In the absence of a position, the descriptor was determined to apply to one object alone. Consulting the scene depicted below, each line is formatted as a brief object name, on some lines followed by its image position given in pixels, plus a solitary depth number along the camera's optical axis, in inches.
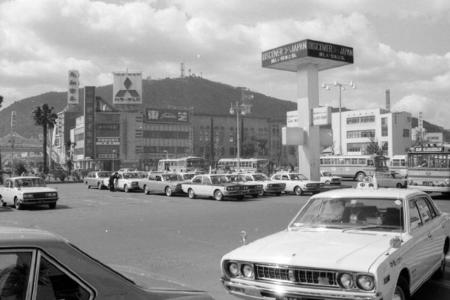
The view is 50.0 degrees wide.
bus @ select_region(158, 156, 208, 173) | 2573.3
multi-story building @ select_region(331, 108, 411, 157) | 3880.4
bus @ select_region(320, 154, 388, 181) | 1979.6
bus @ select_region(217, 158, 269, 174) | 2579.0
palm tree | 3110.2
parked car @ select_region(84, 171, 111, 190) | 1551.4
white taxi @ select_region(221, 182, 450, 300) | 196.9
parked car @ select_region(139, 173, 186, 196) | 1221.3
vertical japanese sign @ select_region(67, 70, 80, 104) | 4013.3
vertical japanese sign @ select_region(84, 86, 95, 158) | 4534.9
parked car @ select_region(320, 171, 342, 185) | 1541.6
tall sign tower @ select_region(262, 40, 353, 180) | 1609.3
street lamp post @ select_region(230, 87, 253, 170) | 2289.6
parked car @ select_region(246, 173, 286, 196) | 1232.2
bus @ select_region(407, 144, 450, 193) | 1008.2
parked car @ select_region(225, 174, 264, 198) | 1090.0
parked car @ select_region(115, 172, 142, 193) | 1392.7
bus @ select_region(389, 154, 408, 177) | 1946.4
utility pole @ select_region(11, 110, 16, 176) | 3274.4
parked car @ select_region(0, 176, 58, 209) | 890.1
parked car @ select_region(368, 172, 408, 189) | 1506.8
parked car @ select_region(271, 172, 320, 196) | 1229.3
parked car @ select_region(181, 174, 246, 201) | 1056.8
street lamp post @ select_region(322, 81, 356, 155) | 2332.1
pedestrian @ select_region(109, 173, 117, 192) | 1435.8
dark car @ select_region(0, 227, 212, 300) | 115.6
